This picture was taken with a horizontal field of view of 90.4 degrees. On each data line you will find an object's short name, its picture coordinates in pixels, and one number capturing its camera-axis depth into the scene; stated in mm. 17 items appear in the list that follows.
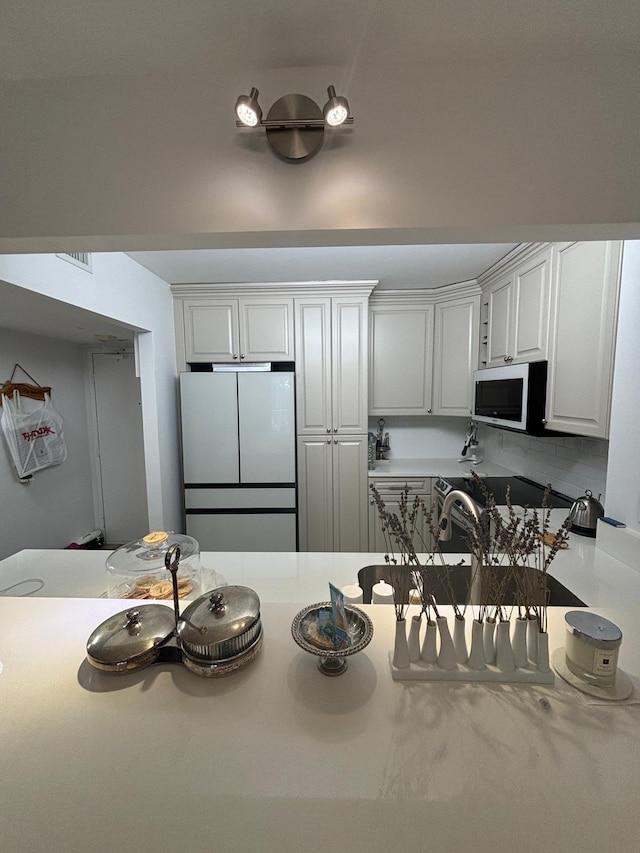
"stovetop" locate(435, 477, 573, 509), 1946
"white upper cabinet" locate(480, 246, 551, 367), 1690
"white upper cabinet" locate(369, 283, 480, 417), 2605
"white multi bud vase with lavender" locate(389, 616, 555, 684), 634
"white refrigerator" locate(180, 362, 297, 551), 2348
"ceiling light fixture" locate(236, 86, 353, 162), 665
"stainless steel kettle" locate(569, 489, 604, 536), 1472
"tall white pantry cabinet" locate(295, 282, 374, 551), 2494
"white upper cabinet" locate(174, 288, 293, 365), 2494
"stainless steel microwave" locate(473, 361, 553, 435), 1694
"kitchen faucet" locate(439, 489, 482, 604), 781
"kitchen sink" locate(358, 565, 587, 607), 1159
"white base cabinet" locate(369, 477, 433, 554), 2566
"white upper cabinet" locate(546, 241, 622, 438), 1282
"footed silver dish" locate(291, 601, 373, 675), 608
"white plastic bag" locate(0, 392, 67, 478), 2355
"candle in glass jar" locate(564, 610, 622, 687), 608
